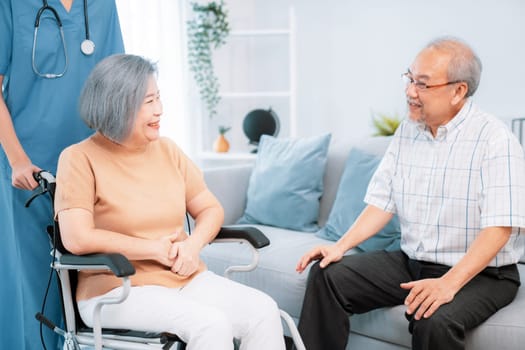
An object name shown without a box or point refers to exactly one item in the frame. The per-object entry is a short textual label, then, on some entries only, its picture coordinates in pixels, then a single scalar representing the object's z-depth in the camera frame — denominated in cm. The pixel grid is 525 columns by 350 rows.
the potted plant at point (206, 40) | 372
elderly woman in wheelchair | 140
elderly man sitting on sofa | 152
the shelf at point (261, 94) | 372
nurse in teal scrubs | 156
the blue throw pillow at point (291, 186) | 253
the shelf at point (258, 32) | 364
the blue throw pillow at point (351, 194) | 228
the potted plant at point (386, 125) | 346
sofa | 153
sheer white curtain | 349
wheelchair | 130
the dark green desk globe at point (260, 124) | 371
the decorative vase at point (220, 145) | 392
